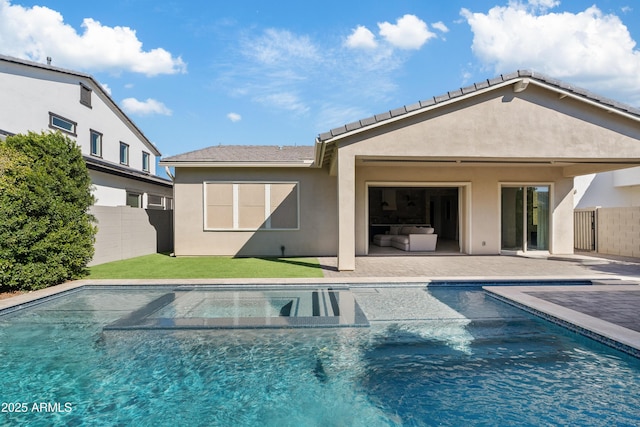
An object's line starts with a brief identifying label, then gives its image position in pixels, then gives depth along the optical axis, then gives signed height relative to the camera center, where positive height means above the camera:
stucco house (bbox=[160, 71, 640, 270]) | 13.12 +0.65
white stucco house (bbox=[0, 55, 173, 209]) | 14.95 +4.98
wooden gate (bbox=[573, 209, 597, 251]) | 14.35 -0.53
